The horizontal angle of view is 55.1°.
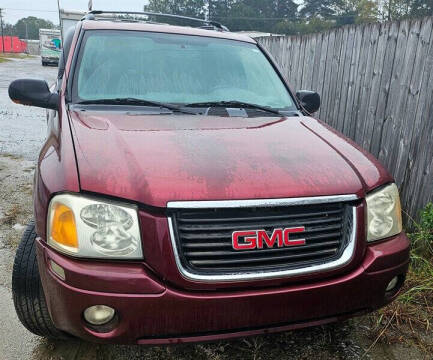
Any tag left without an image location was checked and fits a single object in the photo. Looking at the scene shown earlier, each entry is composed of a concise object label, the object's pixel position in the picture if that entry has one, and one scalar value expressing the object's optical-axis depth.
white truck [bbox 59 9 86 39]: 14.14
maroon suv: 1.64
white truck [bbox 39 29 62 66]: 32.47
